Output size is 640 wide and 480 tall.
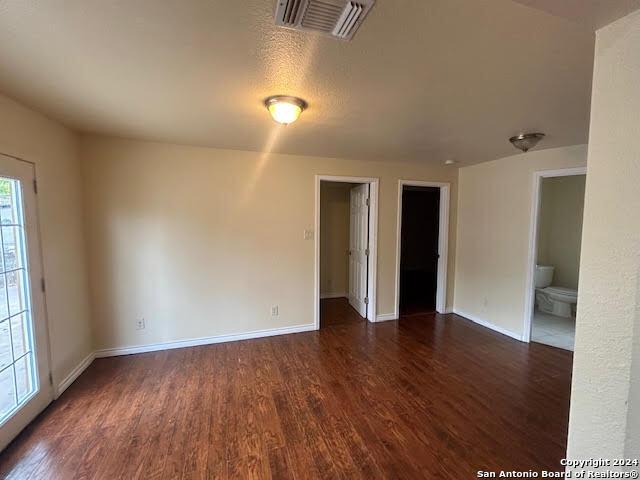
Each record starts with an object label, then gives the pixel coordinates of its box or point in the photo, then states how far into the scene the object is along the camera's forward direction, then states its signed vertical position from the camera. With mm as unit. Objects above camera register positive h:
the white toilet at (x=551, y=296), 4141 -1130
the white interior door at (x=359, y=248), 4125 -407
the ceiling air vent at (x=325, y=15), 1016 +803
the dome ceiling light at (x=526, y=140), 2523 +766
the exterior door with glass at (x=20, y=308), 1843 -619
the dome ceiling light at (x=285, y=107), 1862 +792
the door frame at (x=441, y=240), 4074 -268
